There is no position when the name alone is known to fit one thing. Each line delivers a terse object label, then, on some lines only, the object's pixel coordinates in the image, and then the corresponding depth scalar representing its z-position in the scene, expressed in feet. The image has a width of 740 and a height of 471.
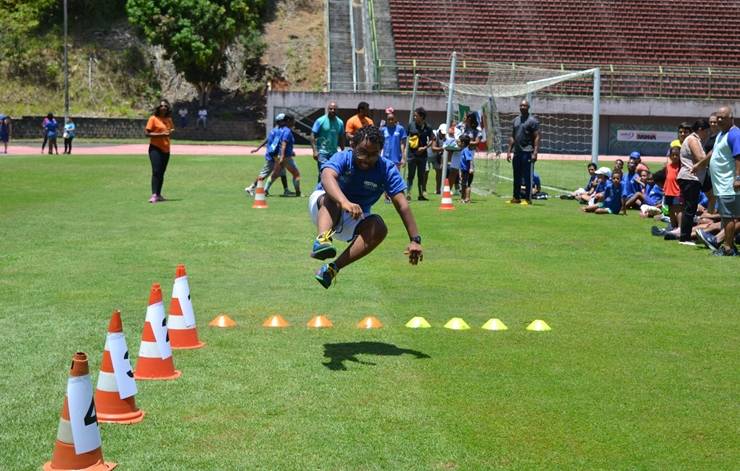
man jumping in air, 27.91
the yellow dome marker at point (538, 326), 30.12
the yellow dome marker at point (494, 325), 30.17
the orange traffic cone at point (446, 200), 69.87
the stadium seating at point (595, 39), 173.58
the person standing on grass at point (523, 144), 72.74
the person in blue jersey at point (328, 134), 69.00
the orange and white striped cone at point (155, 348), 22.81
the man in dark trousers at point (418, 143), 75.82
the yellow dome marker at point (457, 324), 30.09
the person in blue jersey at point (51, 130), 140.15
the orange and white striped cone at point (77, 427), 16.56
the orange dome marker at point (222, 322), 29.78
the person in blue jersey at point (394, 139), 73.82
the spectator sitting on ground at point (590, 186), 75.31
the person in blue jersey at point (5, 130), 146.20
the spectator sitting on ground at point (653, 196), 63.93
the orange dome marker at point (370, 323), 30.17
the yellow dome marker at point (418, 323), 30.22
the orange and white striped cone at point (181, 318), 26.02
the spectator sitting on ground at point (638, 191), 70.79
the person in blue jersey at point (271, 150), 77.92
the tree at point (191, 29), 197.77
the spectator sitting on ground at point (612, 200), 68.95
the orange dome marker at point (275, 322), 29.96
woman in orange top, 67.82
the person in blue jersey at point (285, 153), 77.61
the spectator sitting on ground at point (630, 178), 71.28
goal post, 89.93
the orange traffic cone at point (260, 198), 68.44
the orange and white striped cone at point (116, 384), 19.30
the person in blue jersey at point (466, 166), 75.92
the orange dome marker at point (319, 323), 30.04
